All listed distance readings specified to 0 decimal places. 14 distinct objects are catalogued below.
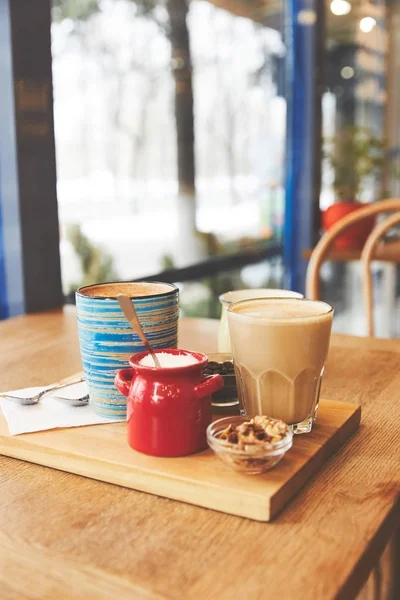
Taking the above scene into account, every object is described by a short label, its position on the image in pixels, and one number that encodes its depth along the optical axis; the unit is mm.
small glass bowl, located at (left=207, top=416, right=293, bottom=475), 573
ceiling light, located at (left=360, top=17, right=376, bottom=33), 3742
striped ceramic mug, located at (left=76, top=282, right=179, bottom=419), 726
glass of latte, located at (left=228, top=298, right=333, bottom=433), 666
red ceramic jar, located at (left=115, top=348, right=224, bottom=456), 628
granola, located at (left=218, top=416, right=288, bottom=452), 583
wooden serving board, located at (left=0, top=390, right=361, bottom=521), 559
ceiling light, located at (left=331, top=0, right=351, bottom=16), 3443
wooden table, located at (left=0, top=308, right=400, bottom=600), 456
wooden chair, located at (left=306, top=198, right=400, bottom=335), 1593
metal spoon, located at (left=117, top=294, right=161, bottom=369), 676
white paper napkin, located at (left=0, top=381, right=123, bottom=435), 729
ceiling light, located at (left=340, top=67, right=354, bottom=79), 3670
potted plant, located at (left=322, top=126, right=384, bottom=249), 3529
